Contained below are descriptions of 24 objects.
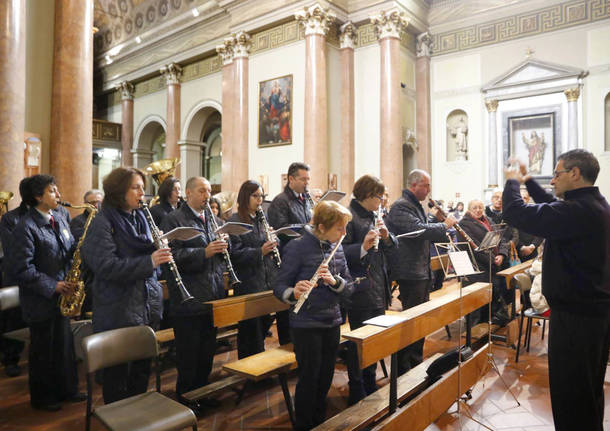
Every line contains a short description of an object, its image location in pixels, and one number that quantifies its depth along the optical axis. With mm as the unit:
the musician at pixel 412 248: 4203
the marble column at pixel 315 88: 11974
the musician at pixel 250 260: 4078
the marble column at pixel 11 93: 5348
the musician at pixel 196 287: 3492
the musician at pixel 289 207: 4402
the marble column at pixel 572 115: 12000
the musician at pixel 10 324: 4256
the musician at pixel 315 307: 2803
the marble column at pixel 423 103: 14135
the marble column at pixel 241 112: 13781
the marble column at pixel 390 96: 12227
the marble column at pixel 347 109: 12969
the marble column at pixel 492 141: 13227
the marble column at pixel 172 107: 16875
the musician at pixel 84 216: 5215
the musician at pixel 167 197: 5004
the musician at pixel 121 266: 2797
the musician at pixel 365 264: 3398
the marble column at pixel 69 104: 6035
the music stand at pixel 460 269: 3193
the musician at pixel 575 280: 2553
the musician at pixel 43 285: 3420
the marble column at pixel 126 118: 19328
